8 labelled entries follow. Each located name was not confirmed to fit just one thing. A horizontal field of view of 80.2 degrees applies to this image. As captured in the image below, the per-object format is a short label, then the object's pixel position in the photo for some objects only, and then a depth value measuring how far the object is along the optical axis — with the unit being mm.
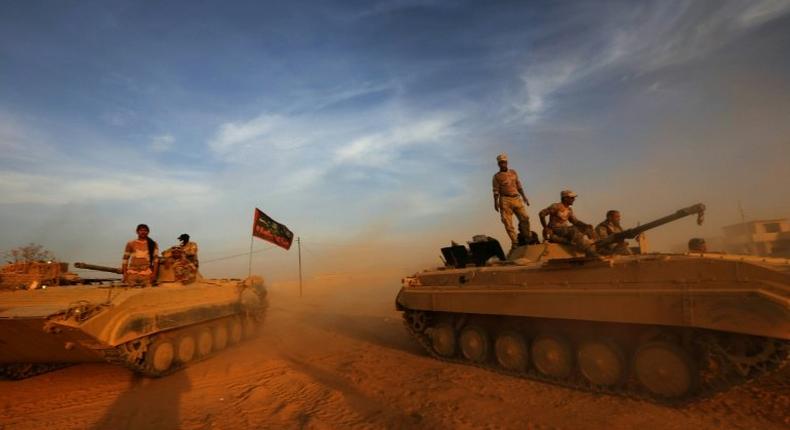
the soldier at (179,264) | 11336
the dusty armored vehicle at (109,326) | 7695
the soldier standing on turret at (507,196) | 9883
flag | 18120
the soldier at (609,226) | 8773
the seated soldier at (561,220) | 8477
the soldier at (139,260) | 10250
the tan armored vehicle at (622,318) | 5324
